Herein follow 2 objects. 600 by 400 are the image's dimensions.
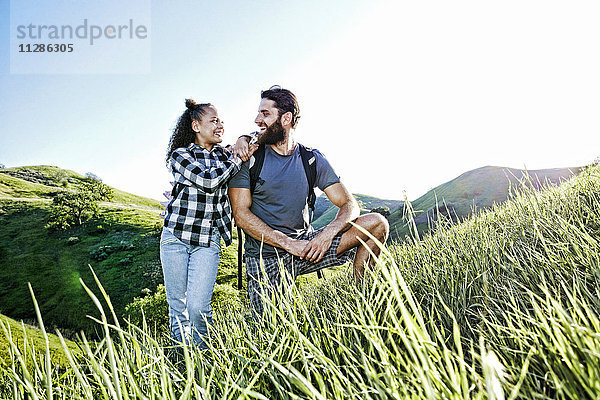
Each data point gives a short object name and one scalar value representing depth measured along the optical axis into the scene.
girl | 2.92
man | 3.03
